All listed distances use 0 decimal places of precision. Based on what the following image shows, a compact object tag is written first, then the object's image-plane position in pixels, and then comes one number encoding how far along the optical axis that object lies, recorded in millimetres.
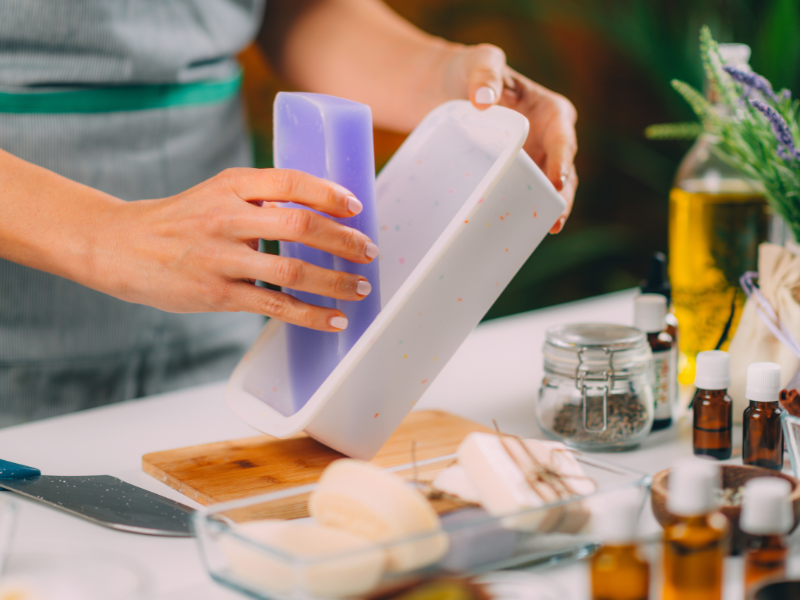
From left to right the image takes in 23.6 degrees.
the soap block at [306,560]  1090
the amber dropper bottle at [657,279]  1451
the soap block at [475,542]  1114
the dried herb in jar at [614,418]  1335
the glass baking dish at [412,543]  1093
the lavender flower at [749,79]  1355
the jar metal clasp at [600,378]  1327
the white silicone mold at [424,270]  1272
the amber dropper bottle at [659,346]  1380
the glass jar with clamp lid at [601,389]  1330
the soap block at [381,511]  1101
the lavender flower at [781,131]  1327
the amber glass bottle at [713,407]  1302
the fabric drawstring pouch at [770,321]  1338
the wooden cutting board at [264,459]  1299
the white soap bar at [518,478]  1143
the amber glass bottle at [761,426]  1276
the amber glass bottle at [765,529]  1108
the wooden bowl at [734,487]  1174
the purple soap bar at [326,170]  1283
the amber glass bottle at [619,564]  1090
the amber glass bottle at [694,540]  1084
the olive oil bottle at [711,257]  1446
